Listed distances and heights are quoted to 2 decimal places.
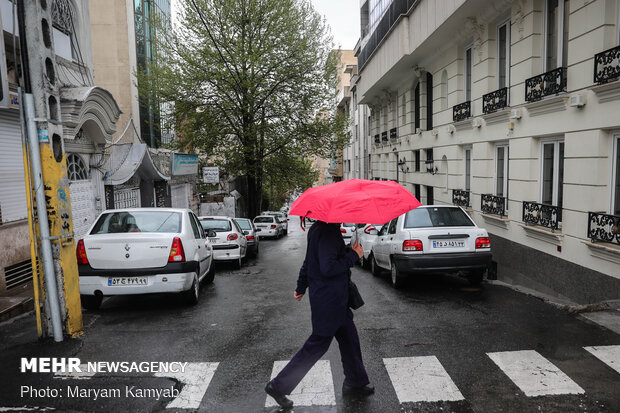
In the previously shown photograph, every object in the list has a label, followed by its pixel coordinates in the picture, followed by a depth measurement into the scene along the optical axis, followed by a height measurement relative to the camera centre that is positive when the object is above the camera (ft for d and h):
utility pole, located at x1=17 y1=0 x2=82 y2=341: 18.58 +0.20
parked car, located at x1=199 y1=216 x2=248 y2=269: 43.98 -6.46
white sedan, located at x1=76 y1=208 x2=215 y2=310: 23.35 -4.41
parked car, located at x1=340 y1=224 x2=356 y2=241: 63.12 -8.34
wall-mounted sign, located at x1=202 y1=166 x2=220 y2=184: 91.15 -0.41
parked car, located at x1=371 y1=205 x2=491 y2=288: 28.35 -4.92
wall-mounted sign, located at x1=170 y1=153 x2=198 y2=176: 73.87 +1.46
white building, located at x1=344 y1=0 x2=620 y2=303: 26.45 +2.79
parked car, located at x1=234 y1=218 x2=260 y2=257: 55.47 -7.50
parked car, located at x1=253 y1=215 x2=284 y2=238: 97.38 -11.37
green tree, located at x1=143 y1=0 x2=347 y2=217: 78.95 +15.13
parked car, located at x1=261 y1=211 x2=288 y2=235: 117.23 -12.59
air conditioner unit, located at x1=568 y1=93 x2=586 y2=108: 27.73 +3.55
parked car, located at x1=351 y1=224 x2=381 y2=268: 40.09 -6.43
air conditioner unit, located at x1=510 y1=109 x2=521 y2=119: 36.06 +3.77
